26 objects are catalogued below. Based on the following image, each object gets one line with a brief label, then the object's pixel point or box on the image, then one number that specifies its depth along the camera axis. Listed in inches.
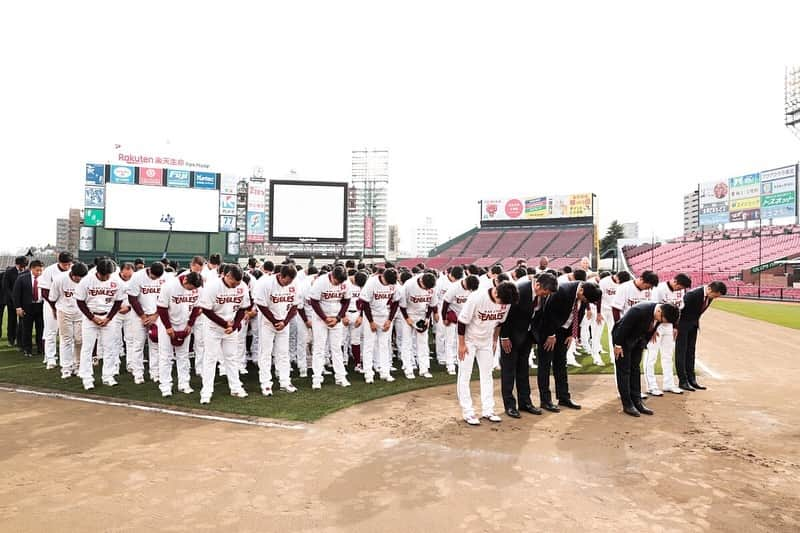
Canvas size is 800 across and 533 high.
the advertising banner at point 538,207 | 2180.1
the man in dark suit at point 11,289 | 424.0
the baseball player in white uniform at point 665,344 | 294.7
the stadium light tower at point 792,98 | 1684.3
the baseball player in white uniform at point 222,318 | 266.2
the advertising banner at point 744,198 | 1850.4
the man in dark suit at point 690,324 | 306.0
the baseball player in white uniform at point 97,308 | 294.7
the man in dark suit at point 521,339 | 245.4
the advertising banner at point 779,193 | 1704.0
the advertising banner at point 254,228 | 2511.1
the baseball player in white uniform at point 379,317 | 324.2
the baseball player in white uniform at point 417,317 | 338.3
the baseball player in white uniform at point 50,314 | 336.5
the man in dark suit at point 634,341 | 251.6
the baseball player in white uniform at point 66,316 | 319.9
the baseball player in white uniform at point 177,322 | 278.5
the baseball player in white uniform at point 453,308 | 283.7
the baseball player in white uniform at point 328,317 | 305.4
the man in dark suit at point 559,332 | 253.8
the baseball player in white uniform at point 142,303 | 307.0
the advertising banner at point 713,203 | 1978.3
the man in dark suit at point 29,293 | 400.5
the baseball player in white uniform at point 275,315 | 284.7
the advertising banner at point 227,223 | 1903.3
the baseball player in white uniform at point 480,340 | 231.9
